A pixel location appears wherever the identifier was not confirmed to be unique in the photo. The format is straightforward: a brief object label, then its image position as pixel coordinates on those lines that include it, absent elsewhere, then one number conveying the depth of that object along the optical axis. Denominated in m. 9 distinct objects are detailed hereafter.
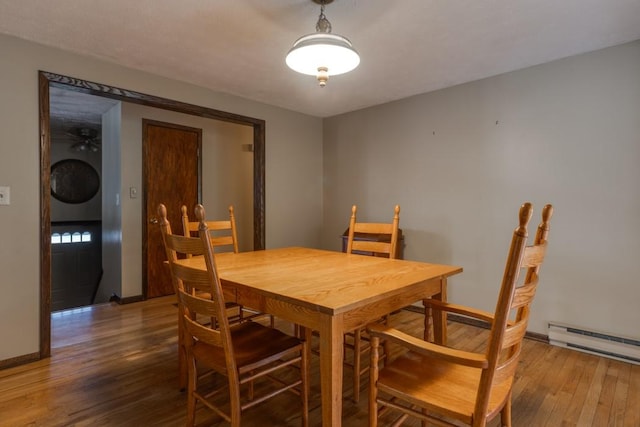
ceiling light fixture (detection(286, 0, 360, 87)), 1.62
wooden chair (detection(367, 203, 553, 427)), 1.02
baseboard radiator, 2.41
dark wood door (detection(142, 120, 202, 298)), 4.05
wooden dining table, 1.19
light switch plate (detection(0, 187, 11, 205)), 2.34
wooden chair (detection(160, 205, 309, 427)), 1.36
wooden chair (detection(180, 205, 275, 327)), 2.39
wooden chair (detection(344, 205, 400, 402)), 1.95
